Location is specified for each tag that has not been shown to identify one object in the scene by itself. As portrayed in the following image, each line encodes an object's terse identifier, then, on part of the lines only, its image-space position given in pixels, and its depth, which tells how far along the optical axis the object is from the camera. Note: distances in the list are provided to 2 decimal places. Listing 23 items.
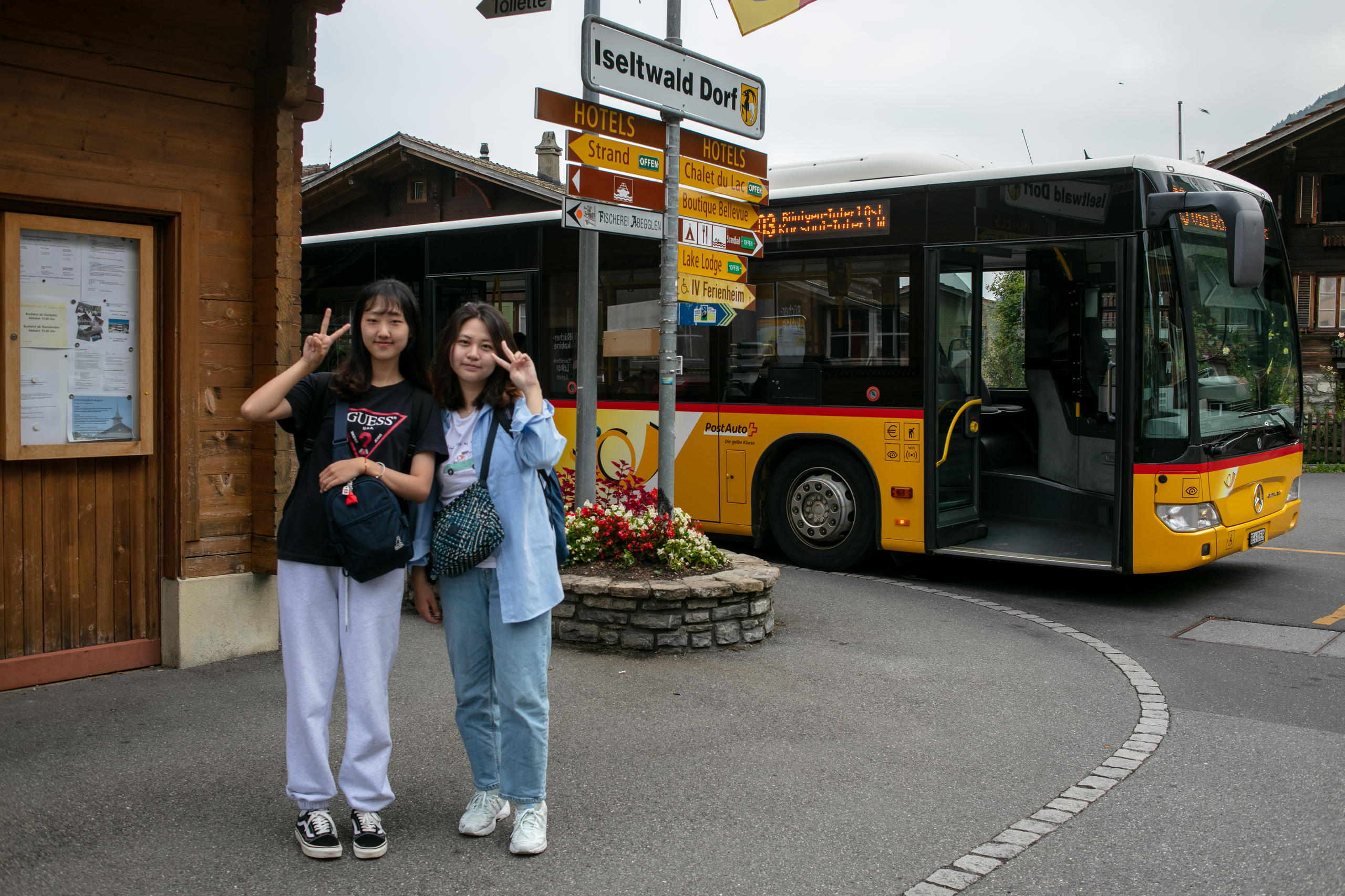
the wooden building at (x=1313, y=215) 27.31
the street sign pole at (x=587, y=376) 7.71
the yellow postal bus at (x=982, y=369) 7.75
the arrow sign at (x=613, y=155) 6.48
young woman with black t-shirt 3.58
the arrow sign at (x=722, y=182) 7.15
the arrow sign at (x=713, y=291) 7.10
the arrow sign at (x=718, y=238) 7.14
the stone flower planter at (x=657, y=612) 6.28
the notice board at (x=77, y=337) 5.12
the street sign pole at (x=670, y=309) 6.95
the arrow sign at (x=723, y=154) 7.17
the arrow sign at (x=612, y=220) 6.50
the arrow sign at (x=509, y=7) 7.98
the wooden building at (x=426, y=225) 10.95
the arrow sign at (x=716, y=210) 7.17
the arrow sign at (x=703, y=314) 7.15
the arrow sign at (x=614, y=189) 6.52
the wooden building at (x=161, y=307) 5.16
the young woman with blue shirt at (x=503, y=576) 3.62
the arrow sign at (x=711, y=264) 7.16
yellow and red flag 7.29
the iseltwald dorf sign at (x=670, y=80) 6.29
